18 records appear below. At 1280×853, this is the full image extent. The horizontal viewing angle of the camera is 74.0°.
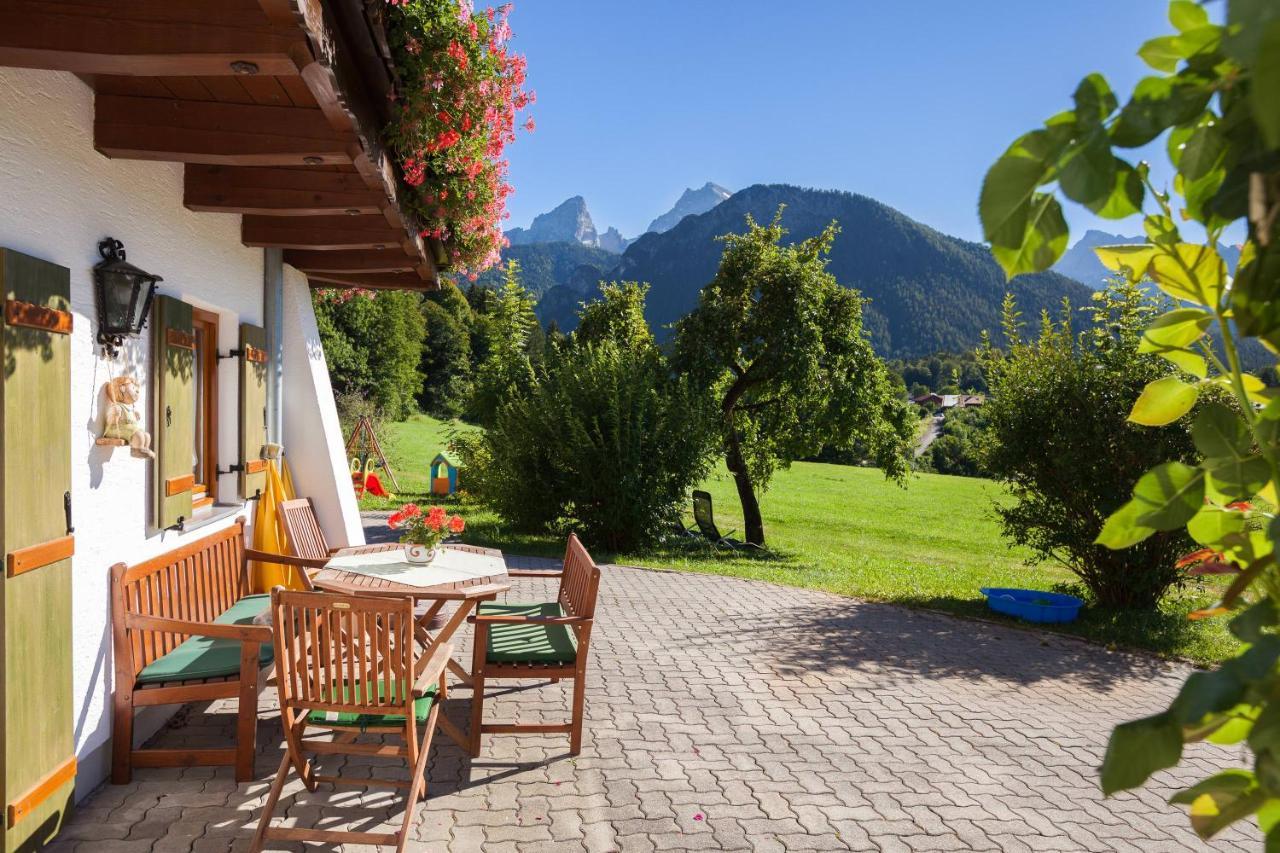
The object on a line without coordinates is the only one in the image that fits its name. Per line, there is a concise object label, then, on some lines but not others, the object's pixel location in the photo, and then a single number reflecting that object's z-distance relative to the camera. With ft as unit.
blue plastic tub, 26.13
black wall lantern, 12.89
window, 19.07
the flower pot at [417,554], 17.80
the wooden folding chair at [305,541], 19.06
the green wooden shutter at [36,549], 10.34
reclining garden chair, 44.47
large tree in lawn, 41.86
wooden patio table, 15.23
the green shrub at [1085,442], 25.42
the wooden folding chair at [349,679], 11.68
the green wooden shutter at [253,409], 19.76
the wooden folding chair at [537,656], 14.75
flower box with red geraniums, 13.00
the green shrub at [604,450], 39.11
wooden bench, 13.33
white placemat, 16.48
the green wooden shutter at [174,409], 14.87
